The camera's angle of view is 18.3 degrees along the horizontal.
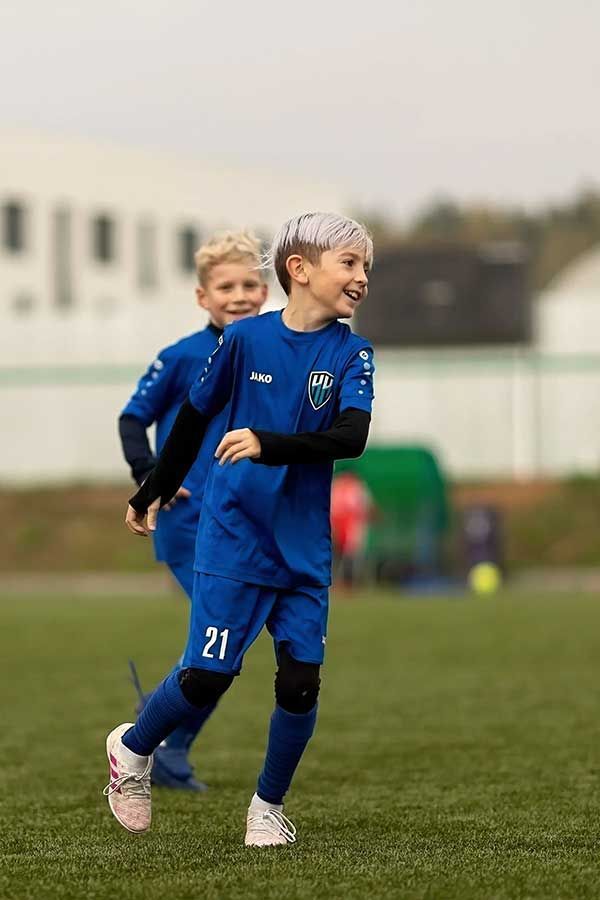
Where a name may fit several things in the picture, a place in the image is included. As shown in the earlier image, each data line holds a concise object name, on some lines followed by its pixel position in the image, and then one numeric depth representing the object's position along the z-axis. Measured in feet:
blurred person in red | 79.77
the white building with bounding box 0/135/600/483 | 102.37
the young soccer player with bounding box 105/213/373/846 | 17.79
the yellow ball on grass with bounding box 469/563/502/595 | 81.55
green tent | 86.17
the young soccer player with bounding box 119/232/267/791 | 23.07
